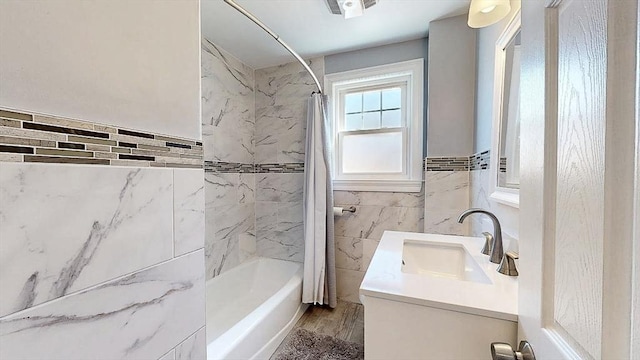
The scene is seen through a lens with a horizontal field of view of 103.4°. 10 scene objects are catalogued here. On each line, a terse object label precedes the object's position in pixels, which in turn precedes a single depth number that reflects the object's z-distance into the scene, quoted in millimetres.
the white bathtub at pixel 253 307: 1361
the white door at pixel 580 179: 282
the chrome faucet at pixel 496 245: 1039
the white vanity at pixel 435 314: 678
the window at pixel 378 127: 2082
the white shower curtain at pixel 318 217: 2070
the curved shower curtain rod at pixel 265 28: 1207
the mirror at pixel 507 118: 1072
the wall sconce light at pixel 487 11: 1106
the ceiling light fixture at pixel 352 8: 1553
